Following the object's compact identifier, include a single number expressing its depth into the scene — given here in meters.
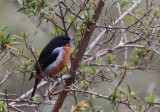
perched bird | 7.95
